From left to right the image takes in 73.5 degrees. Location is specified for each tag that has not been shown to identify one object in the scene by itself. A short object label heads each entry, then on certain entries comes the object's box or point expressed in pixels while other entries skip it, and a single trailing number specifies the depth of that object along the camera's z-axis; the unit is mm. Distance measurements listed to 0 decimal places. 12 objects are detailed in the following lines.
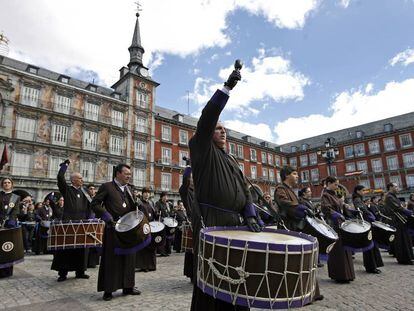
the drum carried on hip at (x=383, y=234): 7334
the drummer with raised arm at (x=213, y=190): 2408
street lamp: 14953
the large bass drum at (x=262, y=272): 1886
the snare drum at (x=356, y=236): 5812
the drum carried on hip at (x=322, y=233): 4496
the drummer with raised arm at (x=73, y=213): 5828
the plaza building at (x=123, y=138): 27047
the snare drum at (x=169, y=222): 9799
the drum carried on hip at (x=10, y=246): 5578
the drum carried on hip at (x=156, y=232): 7195
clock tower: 33844
